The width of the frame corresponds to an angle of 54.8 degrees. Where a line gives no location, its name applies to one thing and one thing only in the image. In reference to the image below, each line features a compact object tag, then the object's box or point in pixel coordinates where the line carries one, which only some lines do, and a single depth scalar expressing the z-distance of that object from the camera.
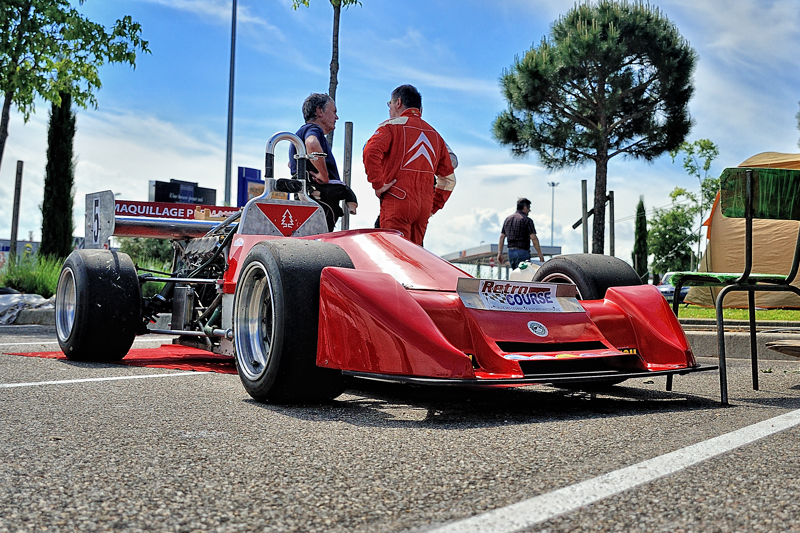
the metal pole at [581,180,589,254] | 14.45
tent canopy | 13.26
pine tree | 23.98
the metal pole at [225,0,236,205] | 21.52
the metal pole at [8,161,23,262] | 18.39
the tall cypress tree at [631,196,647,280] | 54.18
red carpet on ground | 5.21
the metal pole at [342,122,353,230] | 10.91
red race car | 3.06
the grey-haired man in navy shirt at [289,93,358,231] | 5.60
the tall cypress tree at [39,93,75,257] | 23.75
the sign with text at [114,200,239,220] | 6.69
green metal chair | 3.81
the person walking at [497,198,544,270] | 10.31
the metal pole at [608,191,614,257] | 15.15
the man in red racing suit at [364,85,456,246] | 5.44
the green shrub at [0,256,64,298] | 13.35
